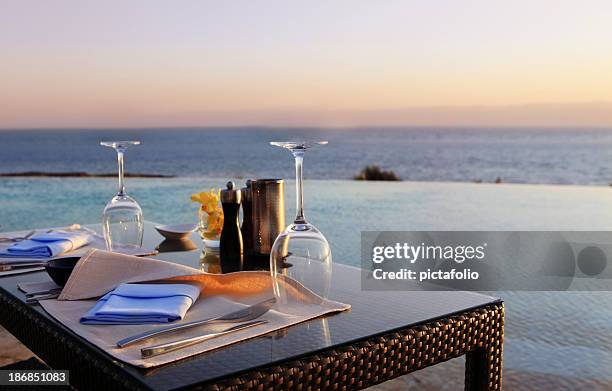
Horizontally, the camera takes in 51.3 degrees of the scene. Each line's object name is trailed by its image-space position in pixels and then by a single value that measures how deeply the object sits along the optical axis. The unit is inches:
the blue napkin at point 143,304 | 39.6
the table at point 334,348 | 32.5
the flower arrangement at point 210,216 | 69.7
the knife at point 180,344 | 33.5
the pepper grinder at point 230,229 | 63.8
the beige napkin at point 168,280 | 35.7
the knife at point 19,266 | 58.8
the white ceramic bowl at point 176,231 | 76.9
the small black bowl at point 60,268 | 48.3
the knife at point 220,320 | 35.6
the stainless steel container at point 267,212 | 64.9
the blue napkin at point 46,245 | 63.1
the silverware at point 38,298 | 46.7
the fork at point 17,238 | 72.6
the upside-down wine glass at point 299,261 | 42.9
